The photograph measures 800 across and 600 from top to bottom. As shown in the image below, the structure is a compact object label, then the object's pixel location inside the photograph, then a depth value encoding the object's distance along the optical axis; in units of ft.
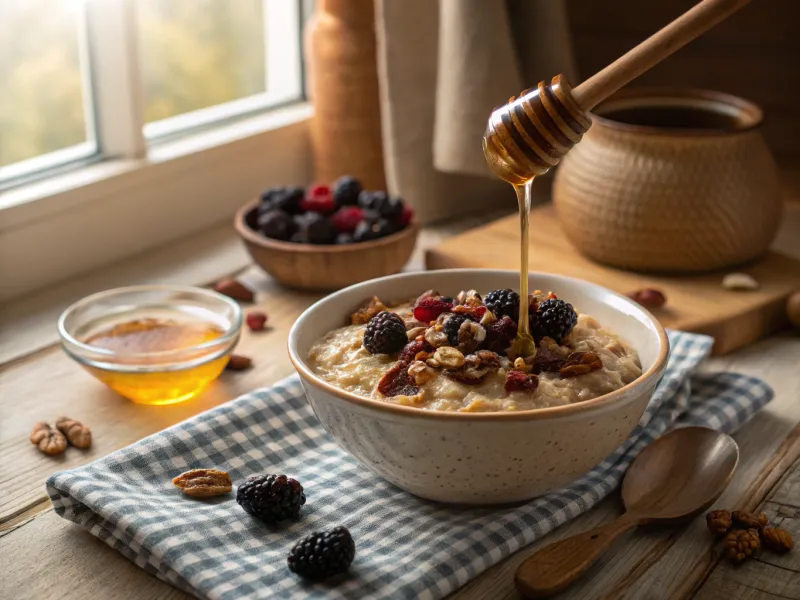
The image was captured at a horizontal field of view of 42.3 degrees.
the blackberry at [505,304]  3.83
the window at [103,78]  5.85
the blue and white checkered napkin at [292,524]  3.26
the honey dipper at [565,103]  3.41
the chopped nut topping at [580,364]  3.52
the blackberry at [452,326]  3.69
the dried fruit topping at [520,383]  3.42
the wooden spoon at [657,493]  3.23
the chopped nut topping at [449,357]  3.51
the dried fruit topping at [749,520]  3.55
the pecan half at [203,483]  3.71
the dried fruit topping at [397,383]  3.53
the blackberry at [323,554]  3.21
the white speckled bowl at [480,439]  3.24
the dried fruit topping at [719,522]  3.55
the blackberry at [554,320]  3.70
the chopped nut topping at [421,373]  3.51
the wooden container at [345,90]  6.56
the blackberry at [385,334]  3.71
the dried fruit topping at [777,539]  3.48
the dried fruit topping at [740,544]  3.43
